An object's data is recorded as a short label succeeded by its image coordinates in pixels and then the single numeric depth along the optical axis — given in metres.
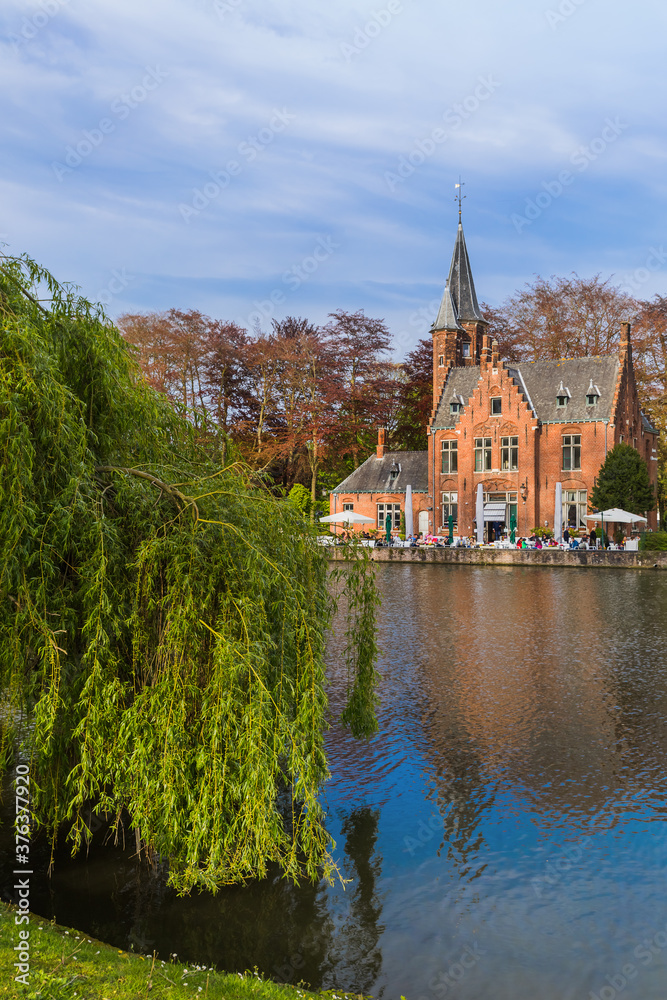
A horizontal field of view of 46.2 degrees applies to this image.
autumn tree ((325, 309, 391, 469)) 57.59
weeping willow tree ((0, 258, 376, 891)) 5.54
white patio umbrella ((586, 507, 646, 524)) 37.97
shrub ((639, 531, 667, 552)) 36.66
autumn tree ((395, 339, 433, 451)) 59.59
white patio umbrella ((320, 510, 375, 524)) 41.38
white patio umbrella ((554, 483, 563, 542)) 41.69
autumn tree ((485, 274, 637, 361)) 53.91
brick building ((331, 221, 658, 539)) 45.44
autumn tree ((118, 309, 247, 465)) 50.50
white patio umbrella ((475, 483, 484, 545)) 42.81
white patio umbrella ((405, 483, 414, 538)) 44.47
